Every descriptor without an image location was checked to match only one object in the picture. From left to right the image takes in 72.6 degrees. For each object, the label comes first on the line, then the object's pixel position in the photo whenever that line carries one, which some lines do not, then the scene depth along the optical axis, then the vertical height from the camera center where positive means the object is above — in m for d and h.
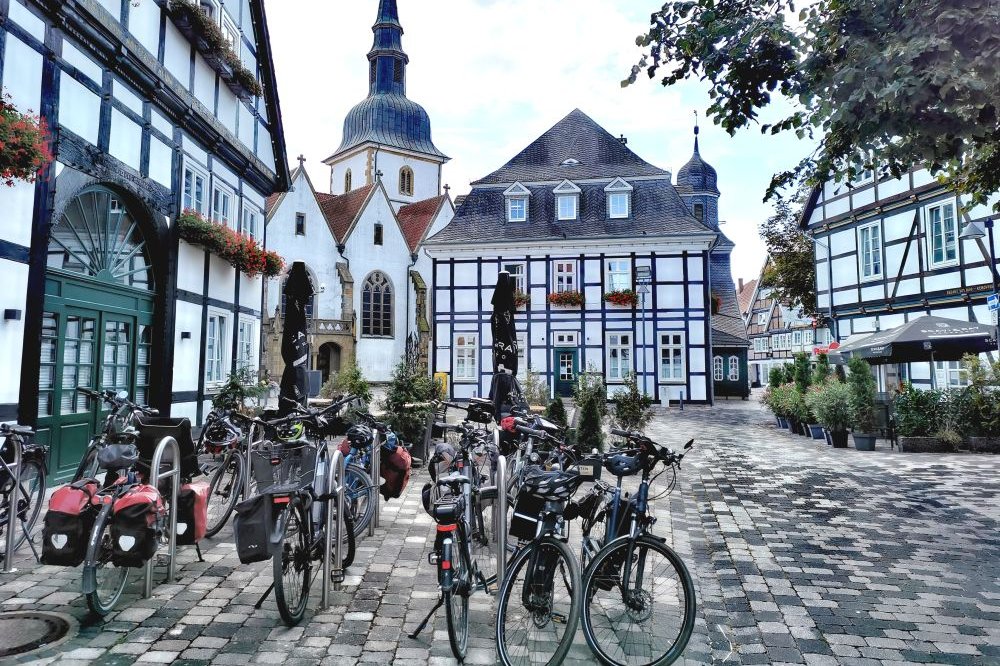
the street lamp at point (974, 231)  11.82 +2.69
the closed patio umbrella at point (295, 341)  8.73 +0.58
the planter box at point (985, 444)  11.76 -1.01
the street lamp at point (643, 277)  23.32 +3.87
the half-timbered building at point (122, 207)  7.07 +2.26
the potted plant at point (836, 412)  12.92 -0.51
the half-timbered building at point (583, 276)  24.77 +4.09
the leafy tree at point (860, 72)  4.80 +2.47
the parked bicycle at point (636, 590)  3.49 -1.08
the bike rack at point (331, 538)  4.25 -0.96
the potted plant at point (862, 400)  12.59 -0.27
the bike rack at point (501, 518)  4.25 -0.82
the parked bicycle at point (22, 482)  4.99 -0.74
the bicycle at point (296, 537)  3.78 -0.90
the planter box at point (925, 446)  12.05 -1.06
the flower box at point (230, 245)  10.56 +2.39
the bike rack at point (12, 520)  4.74 -0.95
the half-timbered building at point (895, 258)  16.47 +3.39
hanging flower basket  5.98 +2.16
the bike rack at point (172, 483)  4.34 -0.66
